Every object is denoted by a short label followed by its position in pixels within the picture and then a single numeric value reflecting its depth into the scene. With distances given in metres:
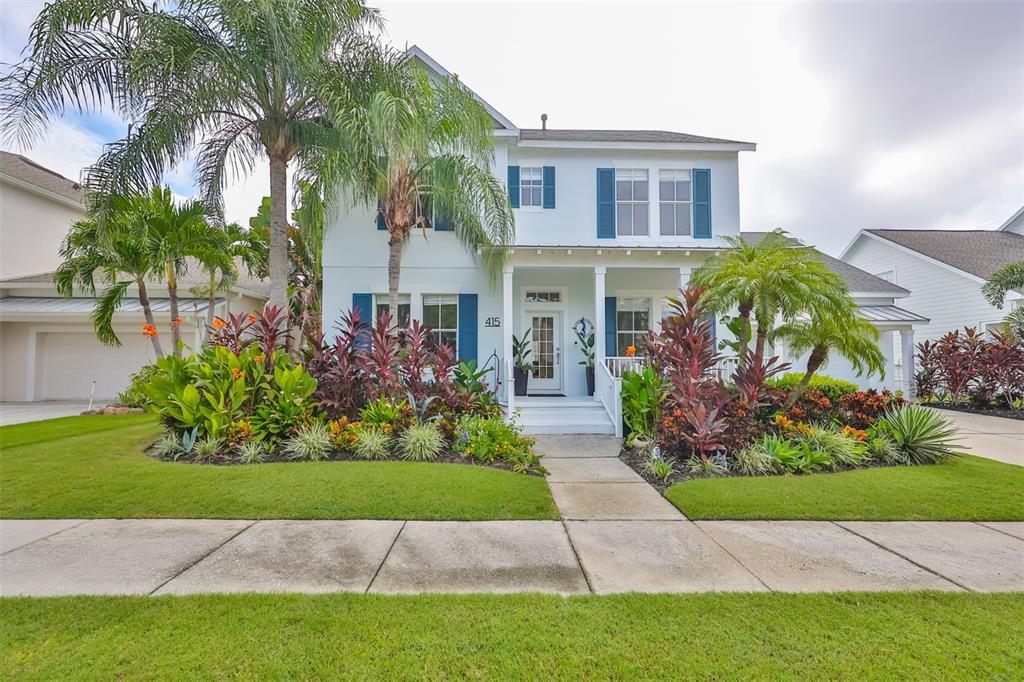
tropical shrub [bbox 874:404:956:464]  6.32
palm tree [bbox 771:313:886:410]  6.84
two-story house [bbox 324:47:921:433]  10.22
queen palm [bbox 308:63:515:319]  7.29
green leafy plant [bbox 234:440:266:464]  6.12
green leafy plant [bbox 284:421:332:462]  6.29
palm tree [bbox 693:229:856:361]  6.75
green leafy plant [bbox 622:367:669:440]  7.49
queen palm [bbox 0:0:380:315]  6.84
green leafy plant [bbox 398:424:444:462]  6.33
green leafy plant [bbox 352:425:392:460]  6.33
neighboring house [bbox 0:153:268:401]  13.86
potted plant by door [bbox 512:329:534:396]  10.59
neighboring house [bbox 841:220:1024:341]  14.99
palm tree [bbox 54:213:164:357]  9.77
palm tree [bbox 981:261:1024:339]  12.11
